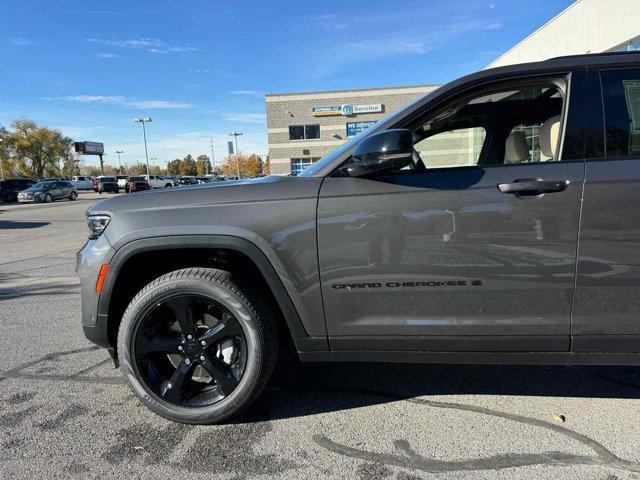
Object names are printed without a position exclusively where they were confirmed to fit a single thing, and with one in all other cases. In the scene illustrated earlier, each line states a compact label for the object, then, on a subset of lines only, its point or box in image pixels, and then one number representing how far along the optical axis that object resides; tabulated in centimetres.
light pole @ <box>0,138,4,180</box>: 6731
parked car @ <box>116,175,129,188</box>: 4721
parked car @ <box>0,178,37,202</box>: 3387
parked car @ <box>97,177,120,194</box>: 4578
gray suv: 220
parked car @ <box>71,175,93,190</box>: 5814
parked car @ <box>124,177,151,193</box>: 4197
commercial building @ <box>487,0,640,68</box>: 1294
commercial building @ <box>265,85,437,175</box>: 3741
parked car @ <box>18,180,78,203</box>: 3216
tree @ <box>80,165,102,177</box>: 11332
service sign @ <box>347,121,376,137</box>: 3700
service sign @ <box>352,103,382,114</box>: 3744
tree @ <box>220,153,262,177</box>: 9369
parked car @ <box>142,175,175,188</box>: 5107
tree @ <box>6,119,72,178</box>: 6838
